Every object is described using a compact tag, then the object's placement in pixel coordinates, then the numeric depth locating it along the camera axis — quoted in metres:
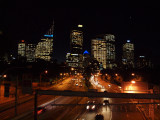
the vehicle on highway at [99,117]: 15.94
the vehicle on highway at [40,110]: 18.61
